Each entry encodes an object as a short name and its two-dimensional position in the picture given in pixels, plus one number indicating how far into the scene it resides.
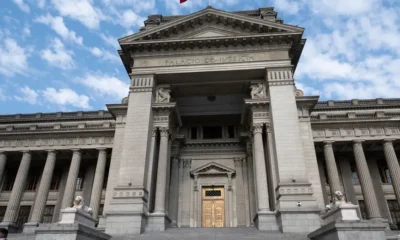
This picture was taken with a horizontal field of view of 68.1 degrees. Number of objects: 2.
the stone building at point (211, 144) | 20.02
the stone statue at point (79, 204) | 15.24
